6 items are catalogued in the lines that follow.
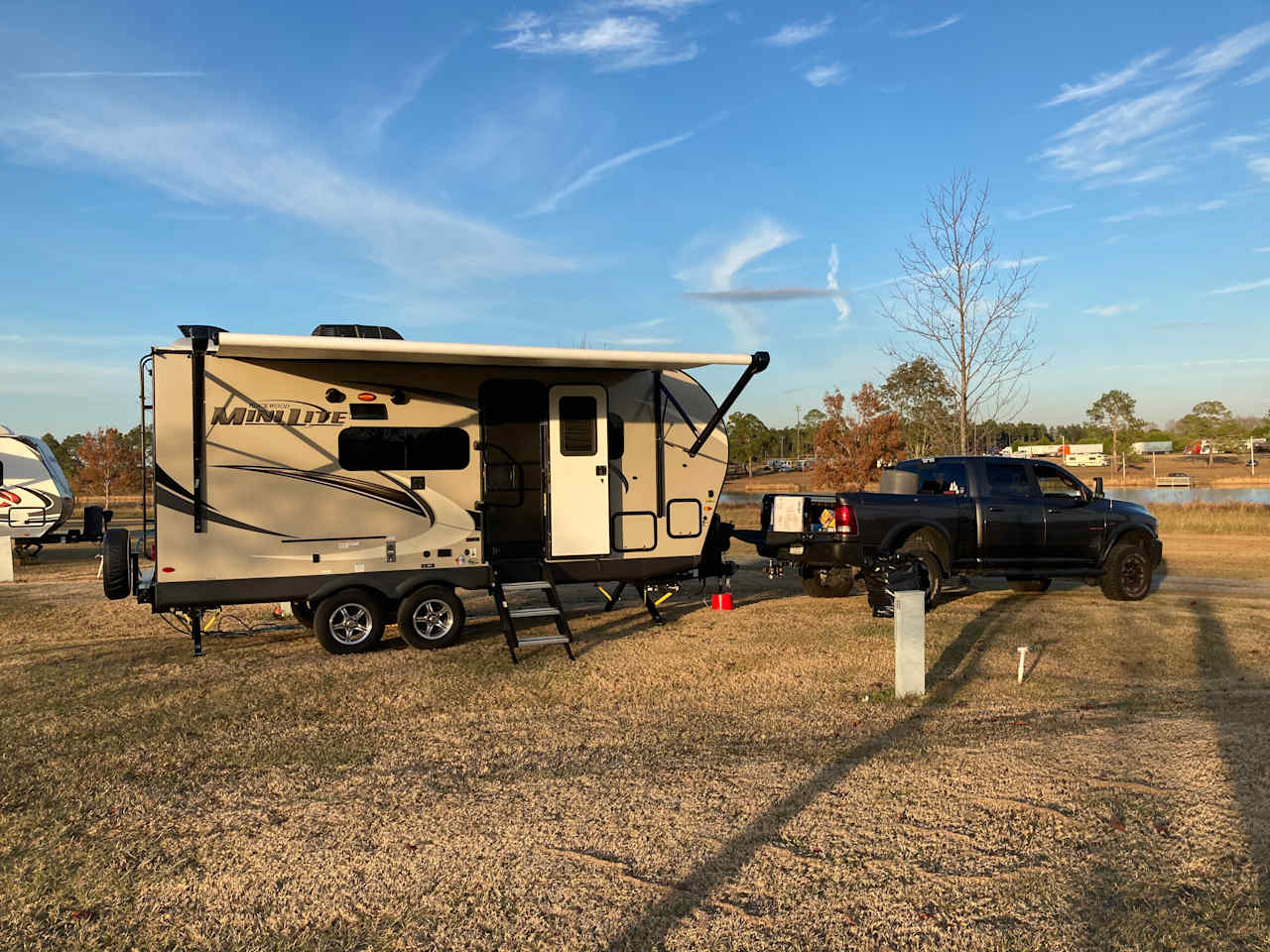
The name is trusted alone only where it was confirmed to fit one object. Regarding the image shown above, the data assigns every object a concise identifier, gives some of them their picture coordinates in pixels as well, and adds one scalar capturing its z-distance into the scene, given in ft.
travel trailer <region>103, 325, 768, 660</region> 26.48
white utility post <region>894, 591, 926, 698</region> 22.30
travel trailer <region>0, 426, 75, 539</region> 55.26
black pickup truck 33.83
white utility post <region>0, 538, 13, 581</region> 48.62
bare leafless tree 49.93
